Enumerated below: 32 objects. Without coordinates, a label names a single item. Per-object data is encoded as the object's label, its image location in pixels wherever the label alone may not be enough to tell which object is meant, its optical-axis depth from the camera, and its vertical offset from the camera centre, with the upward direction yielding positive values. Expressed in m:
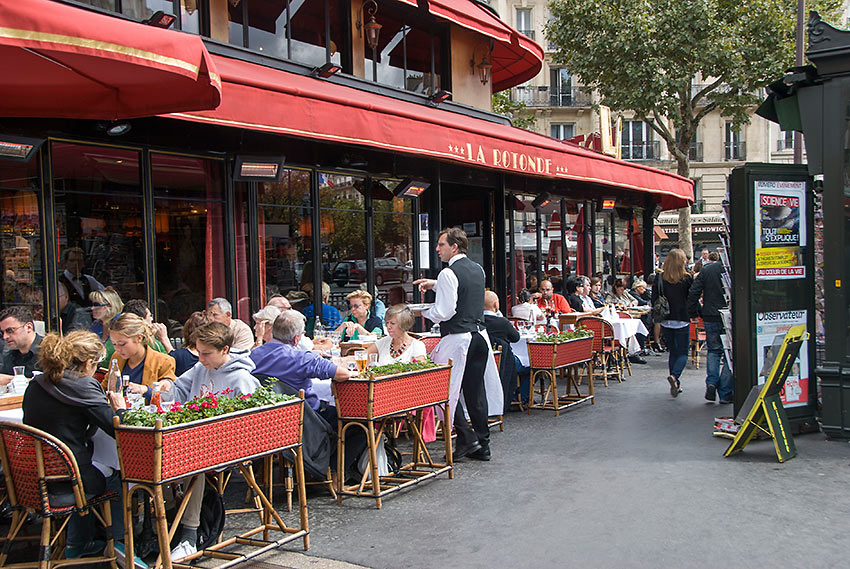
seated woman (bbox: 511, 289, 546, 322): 11.07 -0.69
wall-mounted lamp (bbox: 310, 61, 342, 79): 10.05 +2.50
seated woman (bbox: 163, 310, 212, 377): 6.12 -0.61
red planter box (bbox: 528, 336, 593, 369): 8.65 -1.01
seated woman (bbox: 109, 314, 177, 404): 5.37 -0.56
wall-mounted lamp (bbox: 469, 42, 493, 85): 13.65 +3.45
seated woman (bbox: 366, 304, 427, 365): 6.59 -0.63
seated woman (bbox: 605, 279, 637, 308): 14.56 -0.68
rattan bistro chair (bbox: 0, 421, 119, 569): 4.05 -1.04
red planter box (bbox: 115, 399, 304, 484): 3.94 -0.89
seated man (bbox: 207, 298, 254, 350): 6.02 -0.42
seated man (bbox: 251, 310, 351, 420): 5.50 -0.62
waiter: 6.68 -0.60
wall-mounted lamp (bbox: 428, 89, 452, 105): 12.27 +2.59
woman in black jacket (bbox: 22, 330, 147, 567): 4.25 -0.66
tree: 22.41 +6.07
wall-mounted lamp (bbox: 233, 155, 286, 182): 8.53 +1.11
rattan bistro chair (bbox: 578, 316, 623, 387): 10.76 -1.14
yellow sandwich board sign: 6.58 -1.30
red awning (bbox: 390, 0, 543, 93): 11.71 +3.92
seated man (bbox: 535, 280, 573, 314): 12.41 -0.60
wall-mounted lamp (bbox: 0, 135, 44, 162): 6.53 +1.09
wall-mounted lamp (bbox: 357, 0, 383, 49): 11.10 +3.36
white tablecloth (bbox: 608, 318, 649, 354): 11.81 -1.04
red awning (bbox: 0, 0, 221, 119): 4.43 +1.39
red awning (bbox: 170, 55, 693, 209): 6.82 +1.46
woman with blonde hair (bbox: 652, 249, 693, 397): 10.02 -0.76
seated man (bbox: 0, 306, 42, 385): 5.88 -0.44
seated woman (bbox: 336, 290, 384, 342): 8.67 -0.60
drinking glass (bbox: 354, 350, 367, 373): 5.80 -0.69
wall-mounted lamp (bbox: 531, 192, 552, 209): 14.84 +1.15
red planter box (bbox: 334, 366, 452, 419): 5.46 -0.89
